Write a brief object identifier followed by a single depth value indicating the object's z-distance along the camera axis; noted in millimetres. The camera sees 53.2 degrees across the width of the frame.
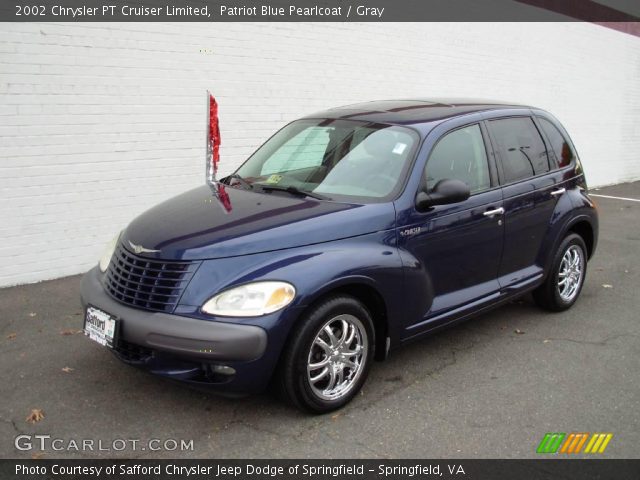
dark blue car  3443
